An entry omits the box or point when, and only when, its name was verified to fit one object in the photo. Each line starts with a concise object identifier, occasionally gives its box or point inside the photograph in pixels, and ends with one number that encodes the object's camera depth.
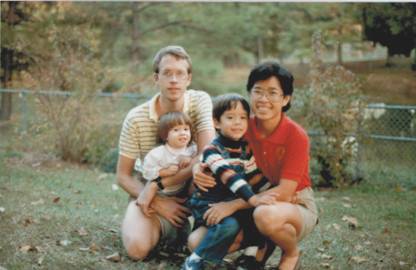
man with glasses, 3.20
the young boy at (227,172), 2.72
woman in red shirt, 2.79
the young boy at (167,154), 3.10
